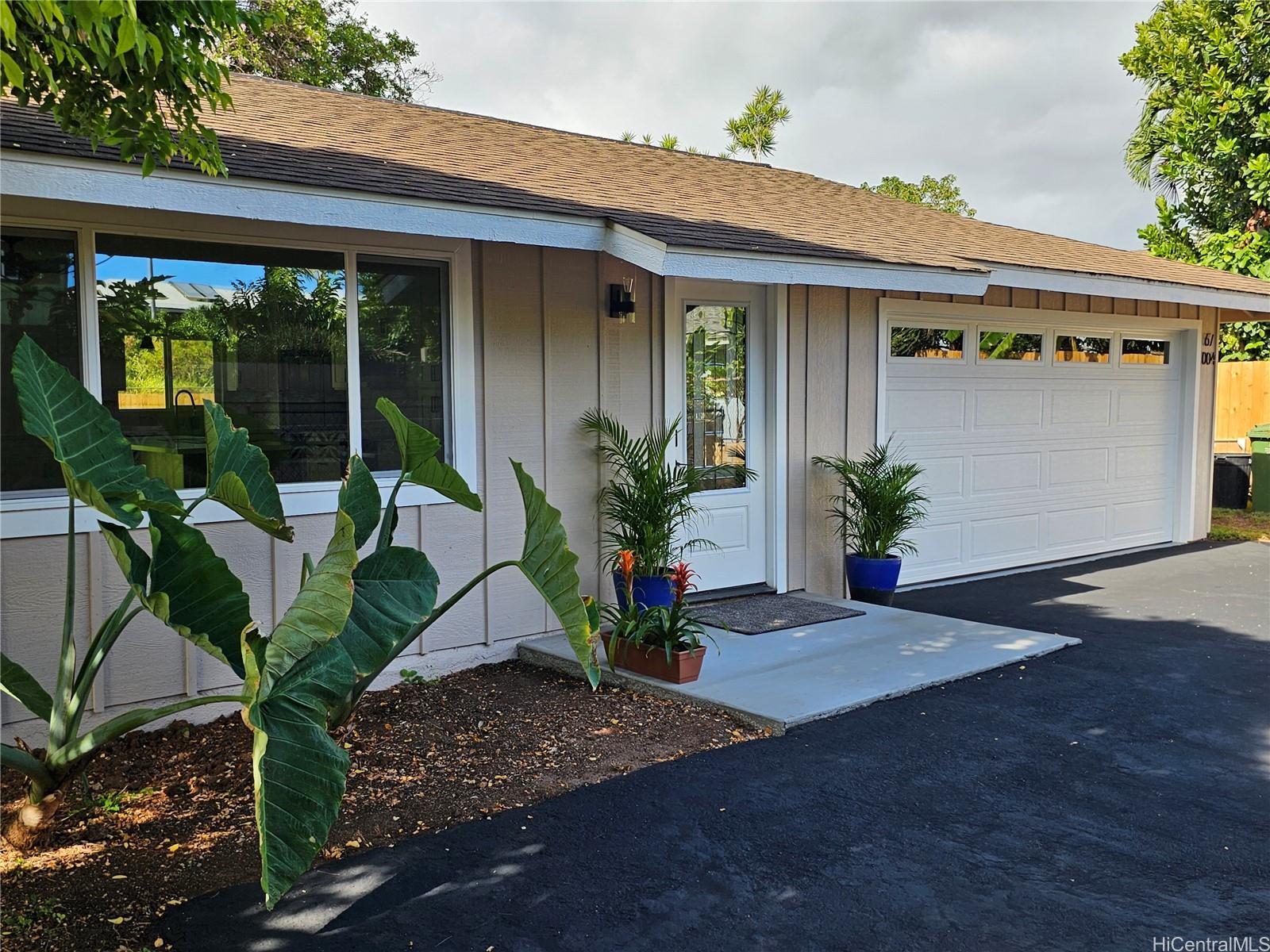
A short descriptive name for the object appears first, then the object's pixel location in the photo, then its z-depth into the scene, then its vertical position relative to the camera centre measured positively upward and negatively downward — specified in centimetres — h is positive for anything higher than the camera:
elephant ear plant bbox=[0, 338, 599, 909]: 264 -61
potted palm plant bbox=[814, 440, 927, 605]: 717 -76
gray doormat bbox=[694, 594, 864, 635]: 629 -134
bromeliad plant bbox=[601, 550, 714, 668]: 513 -112
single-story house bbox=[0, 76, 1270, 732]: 441 +52
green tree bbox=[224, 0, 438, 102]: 1563 +658
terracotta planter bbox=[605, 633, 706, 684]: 506 -131
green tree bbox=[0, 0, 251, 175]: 238 +103
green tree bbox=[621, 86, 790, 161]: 2428 +748
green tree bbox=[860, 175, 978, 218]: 3012 +704
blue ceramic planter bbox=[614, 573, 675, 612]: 597 -107
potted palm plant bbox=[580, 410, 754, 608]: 595 -54
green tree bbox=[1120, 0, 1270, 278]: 1600 +496
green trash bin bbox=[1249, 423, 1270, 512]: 1274 -67
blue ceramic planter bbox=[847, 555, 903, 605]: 718 -121
